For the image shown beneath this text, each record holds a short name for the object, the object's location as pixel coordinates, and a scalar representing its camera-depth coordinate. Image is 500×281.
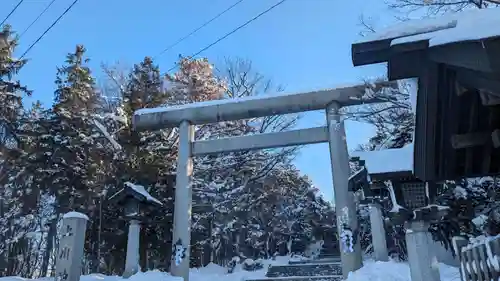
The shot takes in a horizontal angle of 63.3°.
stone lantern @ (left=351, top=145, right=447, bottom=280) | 6.23
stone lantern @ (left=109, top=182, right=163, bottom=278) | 9.86
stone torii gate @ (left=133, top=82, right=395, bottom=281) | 9.66
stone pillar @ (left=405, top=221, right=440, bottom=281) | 6.11
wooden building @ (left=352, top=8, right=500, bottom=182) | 2.18
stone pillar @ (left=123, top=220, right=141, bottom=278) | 9.59
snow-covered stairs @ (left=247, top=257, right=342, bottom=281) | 11.80
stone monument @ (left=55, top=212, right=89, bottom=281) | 6.70
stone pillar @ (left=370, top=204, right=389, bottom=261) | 10.24
